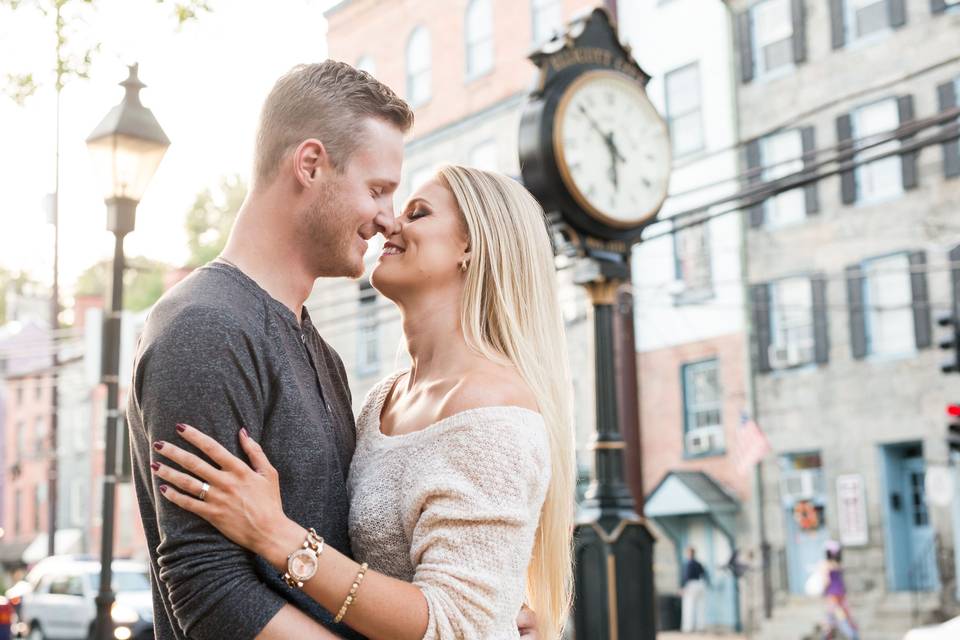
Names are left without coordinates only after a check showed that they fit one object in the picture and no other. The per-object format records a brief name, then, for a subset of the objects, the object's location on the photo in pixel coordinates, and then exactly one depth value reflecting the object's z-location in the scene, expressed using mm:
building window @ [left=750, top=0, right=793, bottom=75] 26922
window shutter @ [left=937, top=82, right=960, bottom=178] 23273
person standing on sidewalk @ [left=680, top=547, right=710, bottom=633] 25859
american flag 23250
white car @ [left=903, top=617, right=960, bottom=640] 7707
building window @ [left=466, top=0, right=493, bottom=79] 32531
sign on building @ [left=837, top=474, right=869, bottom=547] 24375
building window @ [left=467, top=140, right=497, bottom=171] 32375
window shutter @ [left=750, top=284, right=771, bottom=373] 26391
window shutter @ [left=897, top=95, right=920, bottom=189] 23688
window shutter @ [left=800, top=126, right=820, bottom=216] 25516
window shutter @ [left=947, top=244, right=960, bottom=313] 22870
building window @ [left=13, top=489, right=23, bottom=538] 55094
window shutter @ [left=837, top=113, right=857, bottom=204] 24812
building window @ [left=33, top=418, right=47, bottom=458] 53469
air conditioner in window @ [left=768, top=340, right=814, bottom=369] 25891
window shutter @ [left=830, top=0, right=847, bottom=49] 25703
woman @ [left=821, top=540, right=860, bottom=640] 20297
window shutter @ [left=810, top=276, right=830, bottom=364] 25328
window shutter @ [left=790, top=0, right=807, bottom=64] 26422
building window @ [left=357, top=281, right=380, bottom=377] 35344
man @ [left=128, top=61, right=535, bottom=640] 2562
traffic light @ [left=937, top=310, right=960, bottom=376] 17688
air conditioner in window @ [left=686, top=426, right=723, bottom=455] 27297
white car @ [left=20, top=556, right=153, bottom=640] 19469
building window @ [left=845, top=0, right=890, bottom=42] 25078
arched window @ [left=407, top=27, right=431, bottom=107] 34531
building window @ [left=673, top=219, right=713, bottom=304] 27531
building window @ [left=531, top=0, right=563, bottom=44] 30328
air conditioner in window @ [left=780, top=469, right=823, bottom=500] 25547
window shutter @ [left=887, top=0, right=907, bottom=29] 24469
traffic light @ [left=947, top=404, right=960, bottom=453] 18016
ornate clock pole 7832
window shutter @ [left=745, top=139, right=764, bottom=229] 26500
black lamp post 8805
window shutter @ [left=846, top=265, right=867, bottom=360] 24625
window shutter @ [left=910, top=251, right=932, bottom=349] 23469
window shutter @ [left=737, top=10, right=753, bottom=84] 27375
